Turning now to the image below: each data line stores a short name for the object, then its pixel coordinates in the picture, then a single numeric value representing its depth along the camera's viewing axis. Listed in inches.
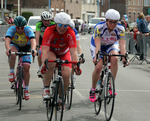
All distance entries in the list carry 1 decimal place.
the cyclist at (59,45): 351.4
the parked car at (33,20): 1835.4
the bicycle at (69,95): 420.5
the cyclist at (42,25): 526.6
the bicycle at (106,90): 354.8
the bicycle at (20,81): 417.2
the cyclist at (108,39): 393.4
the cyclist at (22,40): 436.5
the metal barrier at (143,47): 923.5
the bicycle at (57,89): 334.9
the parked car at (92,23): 2690.2
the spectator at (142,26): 939.9
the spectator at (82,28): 2645.6
